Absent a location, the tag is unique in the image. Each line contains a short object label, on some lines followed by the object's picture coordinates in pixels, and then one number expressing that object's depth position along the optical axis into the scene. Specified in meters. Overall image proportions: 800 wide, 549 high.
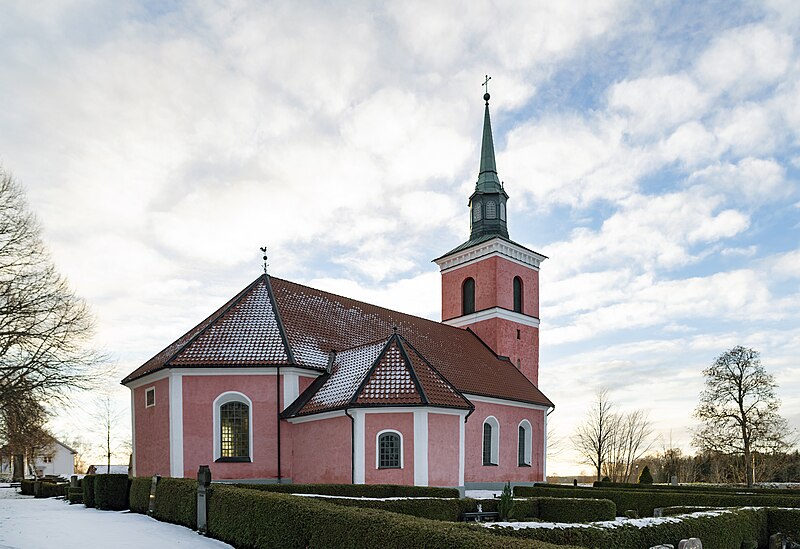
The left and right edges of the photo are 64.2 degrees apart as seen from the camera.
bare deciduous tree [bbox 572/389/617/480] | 47.75
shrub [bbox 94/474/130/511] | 18.78
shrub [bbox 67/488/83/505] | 22.48
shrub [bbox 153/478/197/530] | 14.33
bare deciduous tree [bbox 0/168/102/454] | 22.92
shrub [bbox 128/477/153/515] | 17.33
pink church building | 20.00
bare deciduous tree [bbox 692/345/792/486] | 37.41
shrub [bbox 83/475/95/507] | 19.89
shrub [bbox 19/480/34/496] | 33.06
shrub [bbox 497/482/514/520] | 16.08
